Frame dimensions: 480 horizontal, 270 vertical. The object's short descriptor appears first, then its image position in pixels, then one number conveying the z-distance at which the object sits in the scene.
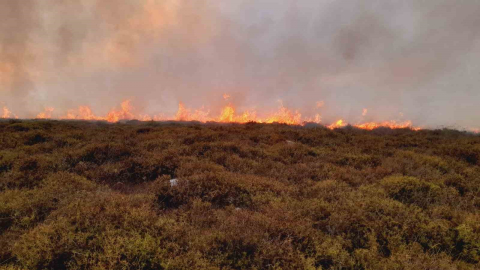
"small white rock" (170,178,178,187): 8.48
